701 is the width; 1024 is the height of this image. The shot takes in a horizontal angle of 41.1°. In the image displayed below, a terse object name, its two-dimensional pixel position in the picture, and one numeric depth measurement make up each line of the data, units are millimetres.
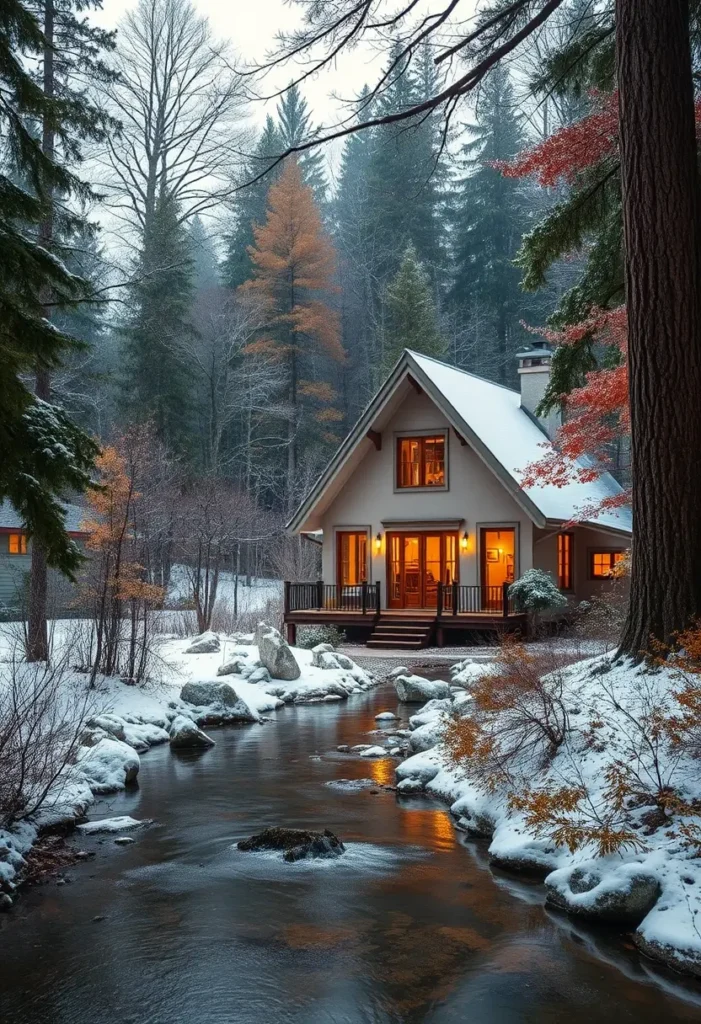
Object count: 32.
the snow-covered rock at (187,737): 12586
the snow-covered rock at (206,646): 19109
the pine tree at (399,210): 41281
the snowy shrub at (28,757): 7953
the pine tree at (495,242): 41062
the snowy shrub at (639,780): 6418
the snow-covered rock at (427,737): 11742
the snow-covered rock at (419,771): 10156
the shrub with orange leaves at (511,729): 8383
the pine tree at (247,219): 41094
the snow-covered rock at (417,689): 15844
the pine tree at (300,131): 44438
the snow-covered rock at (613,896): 6191
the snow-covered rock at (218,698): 14586
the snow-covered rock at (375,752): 11883
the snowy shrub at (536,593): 20875
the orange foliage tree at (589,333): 11641
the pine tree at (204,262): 49344
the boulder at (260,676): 17047
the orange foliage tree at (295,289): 36375
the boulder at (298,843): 7891
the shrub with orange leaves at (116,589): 14656
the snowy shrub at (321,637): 22531
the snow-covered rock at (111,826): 8702
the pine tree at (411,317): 34719
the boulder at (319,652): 18938
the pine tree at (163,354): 35000
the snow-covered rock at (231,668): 17031
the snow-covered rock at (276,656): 17594
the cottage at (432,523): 22781
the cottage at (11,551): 28422
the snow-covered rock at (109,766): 10211
